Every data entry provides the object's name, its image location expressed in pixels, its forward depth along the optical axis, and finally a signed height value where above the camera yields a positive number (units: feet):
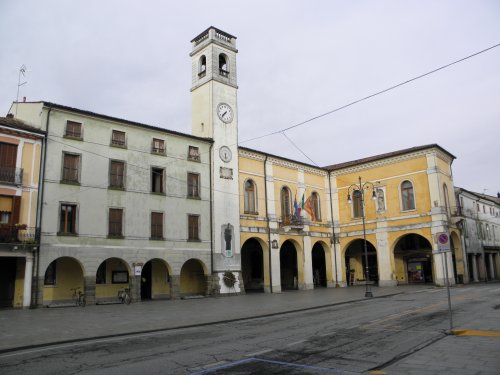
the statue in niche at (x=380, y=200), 127.65 +19.48
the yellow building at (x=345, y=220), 115.75 +13.56
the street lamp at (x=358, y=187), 129.70 +24.02
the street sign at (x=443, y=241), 40.47 +2.36
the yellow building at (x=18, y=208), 74.49 +11.77
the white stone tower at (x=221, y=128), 104.58 +35.29
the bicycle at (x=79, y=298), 80.67 -3.99
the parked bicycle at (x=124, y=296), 84.02 -3.98
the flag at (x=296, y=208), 123.75 +17.26
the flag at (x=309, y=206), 126.00 +17.95
